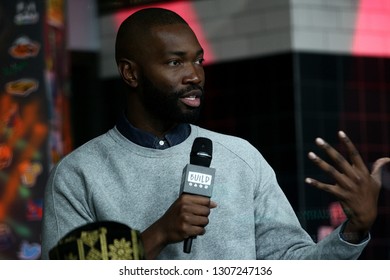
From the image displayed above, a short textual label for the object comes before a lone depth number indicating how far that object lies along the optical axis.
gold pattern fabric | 2.75
